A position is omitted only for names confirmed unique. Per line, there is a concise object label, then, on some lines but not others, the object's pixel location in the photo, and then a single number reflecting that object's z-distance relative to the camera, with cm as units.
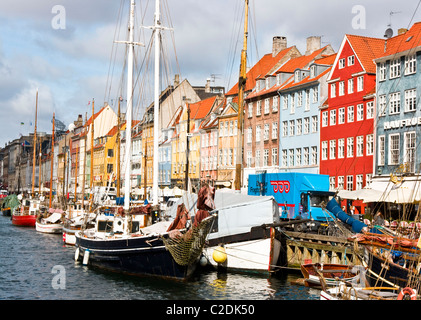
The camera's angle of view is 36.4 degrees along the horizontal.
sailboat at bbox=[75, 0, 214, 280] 2909
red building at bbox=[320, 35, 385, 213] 5684
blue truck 4344
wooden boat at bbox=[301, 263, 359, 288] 2617
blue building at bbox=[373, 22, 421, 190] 4984
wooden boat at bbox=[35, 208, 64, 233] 6669
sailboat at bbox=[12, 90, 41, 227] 7881
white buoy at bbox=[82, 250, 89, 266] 3527
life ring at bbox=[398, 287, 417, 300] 1652
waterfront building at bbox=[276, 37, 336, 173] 6538
